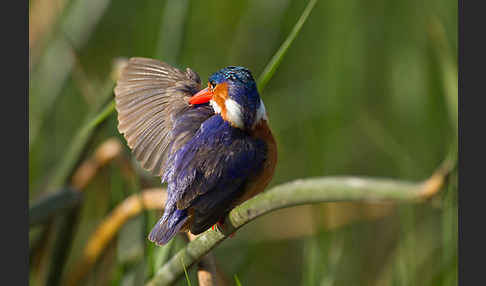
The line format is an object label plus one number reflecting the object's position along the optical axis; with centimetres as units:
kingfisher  363
